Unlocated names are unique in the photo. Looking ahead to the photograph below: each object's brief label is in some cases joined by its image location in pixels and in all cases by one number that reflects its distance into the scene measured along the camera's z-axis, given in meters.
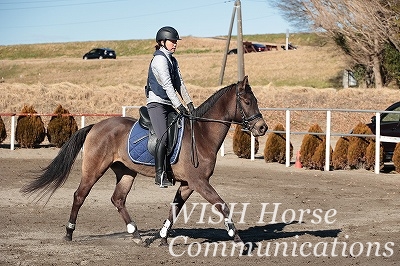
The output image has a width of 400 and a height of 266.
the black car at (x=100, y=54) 76.06
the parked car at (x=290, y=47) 82.55
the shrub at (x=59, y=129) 26.28
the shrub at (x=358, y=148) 19.14
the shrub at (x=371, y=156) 18.84
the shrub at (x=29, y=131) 25.88
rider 9.42
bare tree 43.44
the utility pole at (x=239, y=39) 43.12
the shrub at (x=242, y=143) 22.73
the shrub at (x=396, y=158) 18.20
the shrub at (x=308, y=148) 19.69
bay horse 9.43
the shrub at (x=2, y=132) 26.15
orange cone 19.95
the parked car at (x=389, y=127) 19.42
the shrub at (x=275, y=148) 21.20
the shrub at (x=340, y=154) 19.41
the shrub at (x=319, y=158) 19.48
